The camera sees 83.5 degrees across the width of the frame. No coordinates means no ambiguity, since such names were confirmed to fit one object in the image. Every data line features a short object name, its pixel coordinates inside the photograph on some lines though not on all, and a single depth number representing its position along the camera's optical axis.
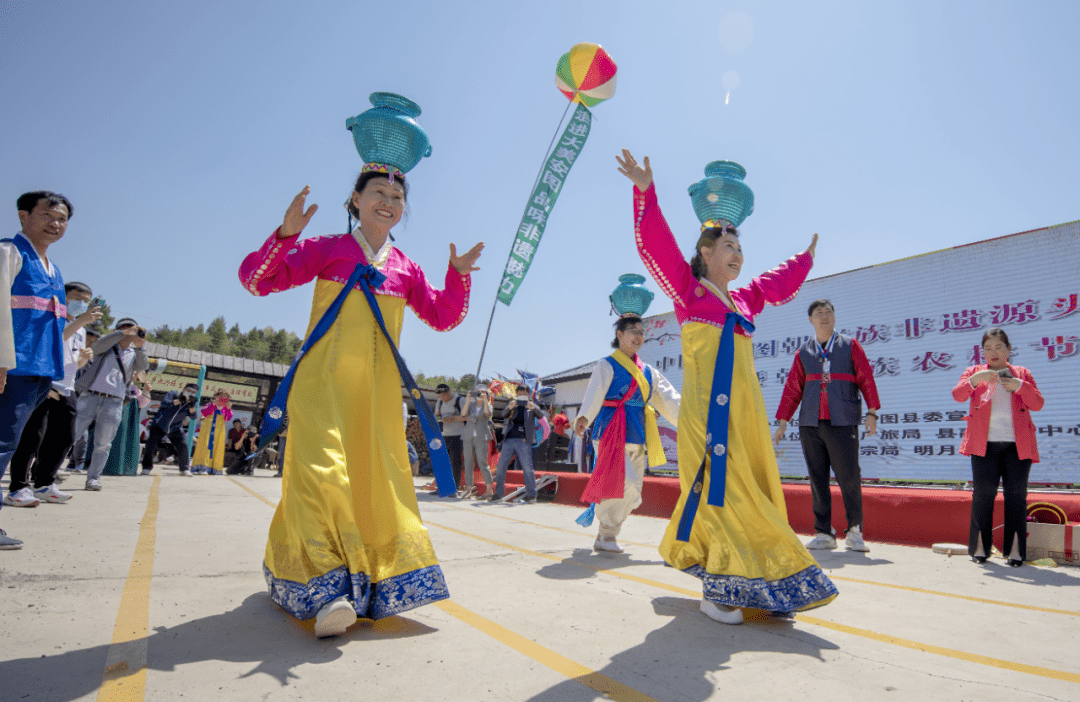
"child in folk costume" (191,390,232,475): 12.86
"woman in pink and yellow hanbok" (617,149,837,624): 2.34
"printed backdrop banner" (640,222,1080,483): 8.29
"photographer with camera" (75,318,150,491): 6.47
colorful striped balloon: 10.02
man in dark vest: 4.65
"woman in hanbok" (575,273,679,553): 4.42
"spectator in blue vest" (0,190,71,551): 3.24
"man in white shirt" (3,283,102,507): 4.46
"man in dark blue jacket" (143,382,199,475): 10.84
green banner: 11.50
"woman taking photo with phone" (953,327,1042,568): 4.14
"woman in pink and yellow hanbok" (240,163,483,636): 2.01
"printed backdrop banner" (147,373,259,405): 20.78
